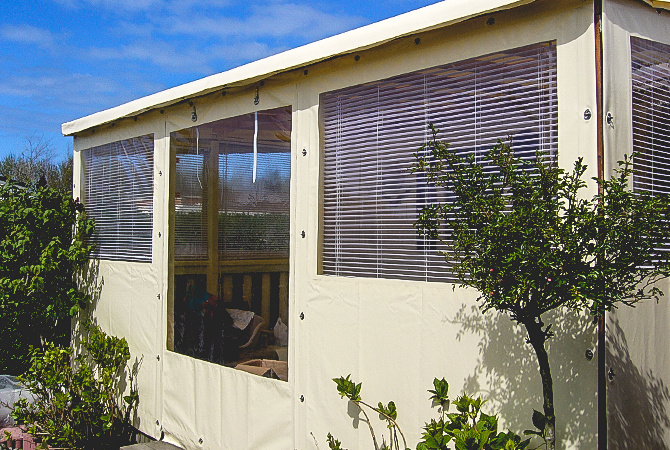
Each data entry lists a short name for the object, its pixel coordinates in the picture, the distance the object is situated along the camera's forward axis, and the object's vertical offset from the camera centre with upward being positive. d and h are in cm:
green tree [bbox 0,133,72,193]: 1949 +217
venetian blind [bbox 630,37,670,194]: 255 +47
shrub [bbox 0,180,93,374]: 555 -19
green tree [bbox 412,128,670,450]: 200 -2
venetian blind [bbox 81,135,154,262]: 505 +28
